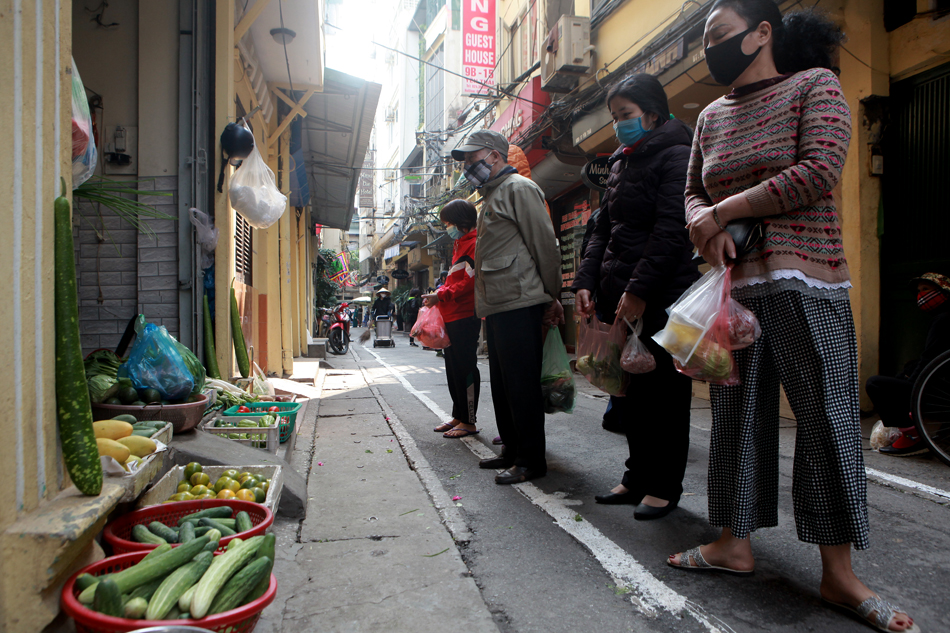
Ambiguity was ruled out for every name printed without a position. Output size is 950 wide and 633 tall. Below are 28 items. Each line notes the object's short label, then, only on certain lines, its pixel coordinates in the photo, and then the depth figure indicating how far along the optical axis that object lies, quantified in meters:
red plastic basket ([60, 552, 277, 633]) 1.39
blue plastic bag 3.06
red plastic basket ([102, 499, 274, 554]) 1.88
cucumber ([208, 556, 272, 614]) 1.50
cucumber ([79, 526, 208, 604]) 1.52
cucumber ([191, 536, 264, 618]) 1.45
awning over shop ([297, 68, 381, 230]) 8.64
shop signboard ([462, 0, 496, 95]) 16.19
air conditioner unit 10.07
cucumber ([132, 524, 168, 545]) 1.92
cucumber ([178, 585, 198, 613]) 1.47
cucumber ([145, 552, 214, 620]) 1.44
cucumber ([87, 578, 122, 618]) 1.42
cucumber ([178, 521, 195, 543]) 1.89
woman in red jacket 4.82
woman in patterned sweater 1.90
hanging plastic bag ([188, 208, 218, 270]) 4.45
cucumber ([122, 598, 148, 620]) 1.43
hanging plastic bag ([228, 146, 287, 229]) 4.72
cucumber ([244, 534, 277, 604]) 1.57
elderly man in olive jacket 3.52
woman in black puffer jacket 2.74
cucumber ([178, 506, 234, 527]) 2.13
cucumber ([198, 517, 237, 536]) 2.02
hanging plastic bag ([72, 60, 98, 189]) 2.22
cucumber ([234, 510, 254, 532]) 2.04
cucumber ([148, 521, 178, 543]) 1.96
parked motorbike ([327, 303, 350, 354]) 16.33
